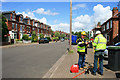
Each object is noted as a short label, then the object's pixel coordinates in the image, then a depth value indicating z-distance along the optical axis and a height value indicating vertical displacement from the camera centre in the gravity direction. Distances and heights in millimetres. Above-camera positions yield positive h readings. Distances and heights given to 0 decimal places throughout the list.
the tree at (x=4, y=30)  25119 +1901
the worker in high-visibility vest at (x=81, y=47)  5711 -381
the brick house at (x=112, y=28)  22766 +2304
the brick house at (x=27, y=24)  45116 +5540
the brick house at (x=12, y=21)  34219 +5164
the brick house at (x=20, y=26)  38656 +4325
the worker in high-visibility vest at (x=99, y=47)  4996 -330
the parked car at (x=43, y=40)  34991 -296
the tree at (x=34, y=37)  41862 +717
